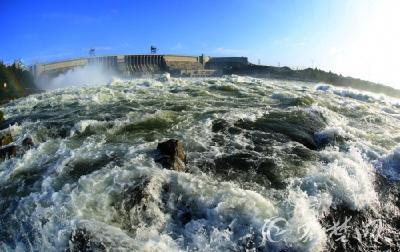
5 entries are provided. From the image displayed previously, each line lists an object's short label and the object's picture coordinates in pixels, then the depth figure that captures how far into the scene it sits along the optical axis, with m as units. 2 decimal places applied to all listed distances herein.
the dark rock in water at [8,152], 11.97
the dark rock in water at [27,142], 13.39
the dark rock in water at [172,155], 10.32
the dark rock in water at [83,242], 6.86
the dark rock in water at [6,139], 14.02
